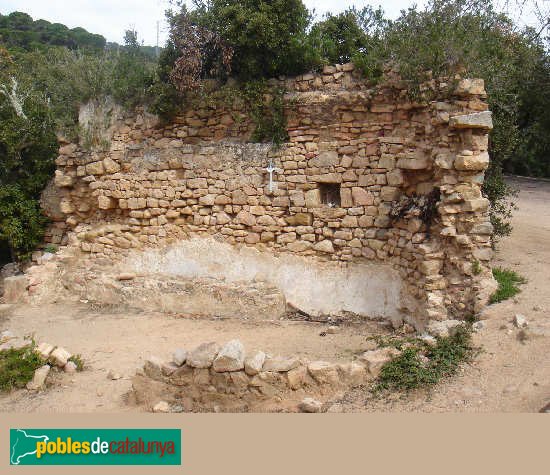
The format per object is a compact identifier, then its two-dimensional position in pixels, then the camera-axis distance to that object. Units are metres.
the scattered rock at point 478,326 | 5.65
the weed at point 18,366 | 5.80
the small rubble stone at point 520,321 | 5.49
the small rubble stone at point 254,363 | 4.98
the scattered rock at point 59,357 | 6.17
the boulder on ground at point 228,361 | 5.00
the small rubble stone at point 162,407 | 5.15
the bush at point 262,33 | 7.77
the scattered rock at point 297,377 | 4.98
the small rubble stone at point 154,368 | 5.39
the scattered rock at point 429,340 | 5.36
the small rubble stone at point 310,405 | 4.68
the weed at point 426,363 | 4.90
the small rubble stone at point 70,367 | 6.18
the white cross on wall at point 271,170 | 7.95
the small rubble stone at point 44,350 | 6.15
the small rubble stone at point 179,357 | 5.32
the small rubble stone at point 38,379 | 5.77
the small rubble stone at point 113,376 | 6.09
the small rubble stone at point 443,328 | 5.53
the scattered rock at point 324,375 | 5.03
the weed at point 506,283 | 6.34
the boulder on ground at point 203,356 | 5.12
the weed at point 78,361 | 6.29
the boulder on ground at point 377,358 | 5.10
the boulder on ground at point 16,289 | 9.10
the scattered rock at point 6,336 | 6.94
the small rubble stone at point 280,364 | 5.01
